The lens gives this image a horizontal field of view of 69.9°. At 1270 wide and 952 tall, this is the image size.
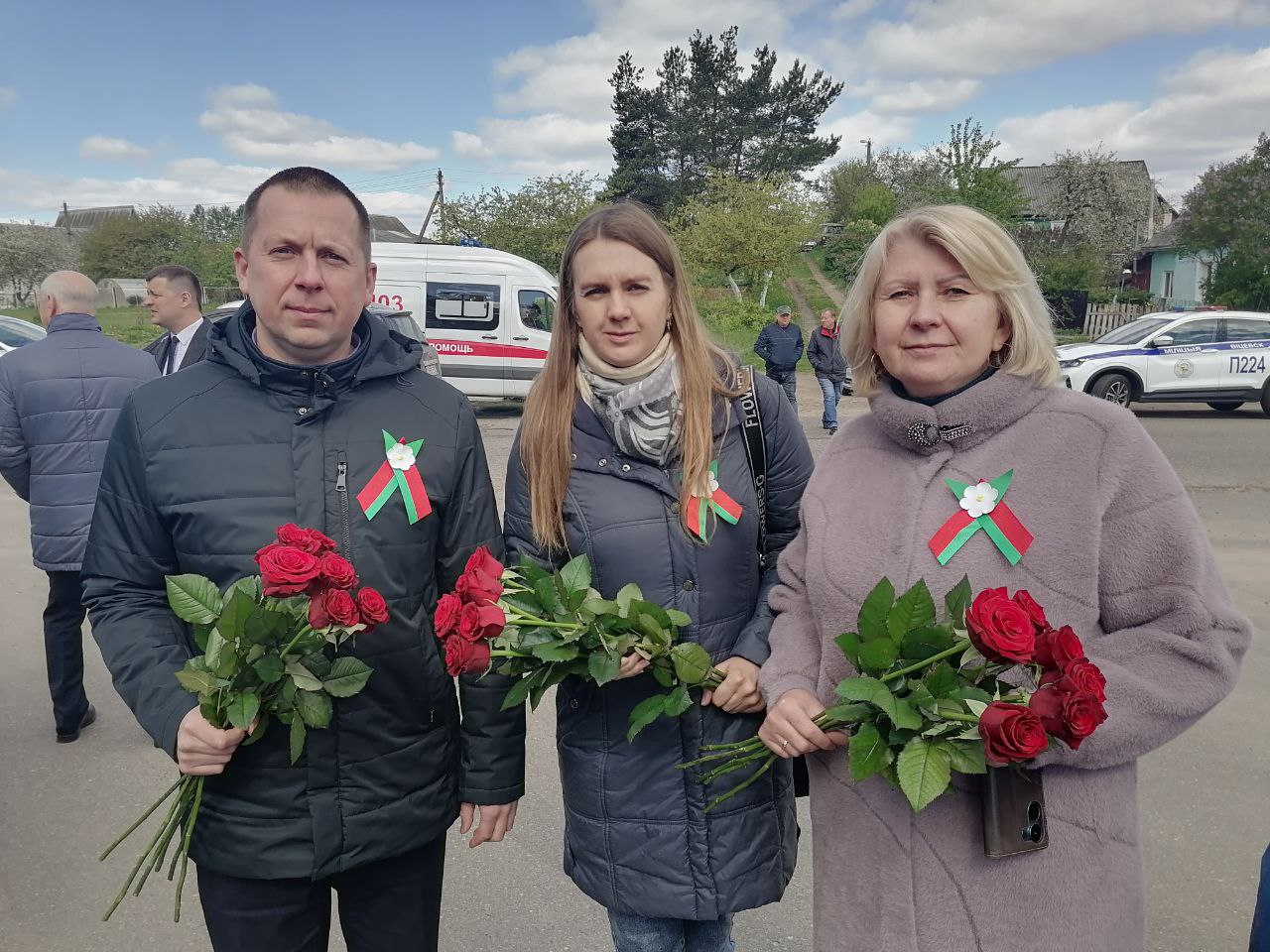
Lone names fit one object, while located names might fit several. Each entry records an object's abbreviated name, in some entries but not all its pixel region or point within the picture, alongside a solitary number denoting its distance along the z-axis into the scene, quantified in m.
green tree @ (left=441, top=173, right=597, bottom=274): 34.03
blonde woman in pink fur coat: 1.62
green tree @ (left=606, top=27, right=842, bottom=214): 53.47
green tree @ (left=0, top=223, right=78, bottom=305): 53.25
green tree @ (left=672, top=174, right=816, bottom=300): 34.62
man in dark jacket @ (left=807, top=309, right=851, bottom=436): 13.79
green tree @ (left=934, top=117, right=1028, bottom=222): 26.59
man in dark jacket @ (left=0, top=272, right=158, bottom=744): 4.45
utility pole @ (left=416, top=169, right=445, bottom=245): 38.28
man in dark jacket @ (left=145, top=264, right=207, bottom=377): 6.26
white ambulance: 15.68
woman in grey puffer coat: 2.15
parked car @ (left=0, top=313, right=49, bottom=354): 14.75
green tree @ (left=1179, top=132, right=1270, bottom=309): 26.94
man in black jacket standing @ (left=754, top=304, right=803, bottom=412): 14.84
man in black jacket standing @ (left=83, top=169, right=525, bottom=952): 1.97
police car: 14.58
